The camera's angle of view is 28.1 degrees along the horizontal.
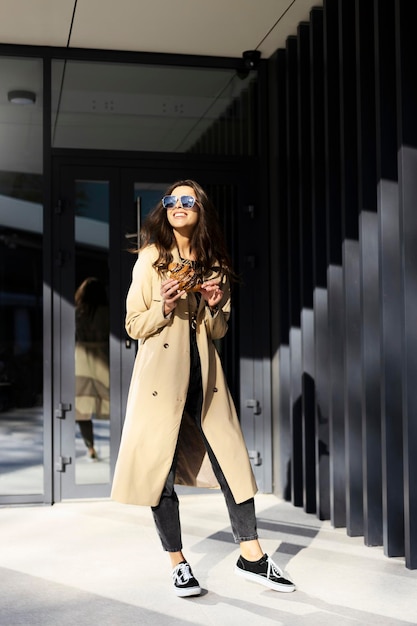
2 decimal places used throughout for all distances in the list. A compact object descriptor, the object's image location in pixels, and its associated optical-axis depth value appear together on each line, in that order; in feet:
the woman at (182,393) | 10.81
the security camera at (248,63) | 18.25
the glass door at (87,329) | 17.58
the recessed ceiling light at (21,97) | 17.71
